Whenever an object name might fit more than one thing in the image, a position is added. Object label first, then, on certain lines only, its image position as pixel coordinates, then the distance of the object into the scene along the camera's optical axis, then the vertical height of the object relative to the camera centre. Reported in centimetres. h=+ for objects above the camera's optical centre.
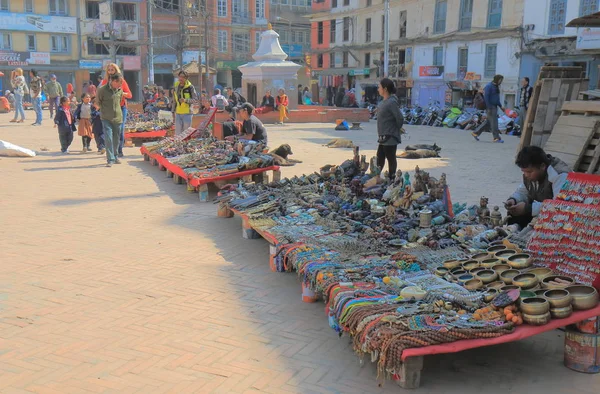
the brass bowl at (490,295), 400 -128
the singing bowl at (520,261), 442 -117
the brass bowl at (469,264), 454 -124
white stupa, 2400 +58
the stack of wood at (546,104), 1032 -24
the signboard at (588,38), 2086 +165
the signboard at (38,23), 4248 +401
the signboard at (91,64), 4484 +135
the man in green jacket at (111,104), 1196 -36
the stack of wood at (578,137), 860 -66
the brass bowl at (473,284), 425 -128
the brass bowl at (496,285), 413 -125
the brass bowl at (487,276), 428 -124
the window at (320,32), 4825 +400
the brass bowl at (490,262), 450 -121
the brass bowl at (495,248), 475 -117
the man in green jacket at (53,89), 2212 -19
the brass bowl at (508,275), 421 -122
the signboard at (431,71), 3369 +86
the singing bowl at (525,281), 405 -121
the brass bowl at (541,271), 423 -119
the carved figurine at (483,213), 585 -114
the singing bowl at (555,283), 396 -119
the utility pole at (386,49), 3092 +185
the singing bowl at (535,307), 368 -123
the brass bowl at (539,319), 368 -129
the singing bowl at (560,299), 371 -120
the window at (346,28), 4441 +398
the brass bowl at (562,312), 371 -126
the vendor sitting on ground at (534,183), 536 -78
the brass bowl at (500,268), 438 -121
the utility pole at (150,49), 2969 +164
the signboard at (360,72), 4200 +98
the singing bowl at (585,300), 376 -121
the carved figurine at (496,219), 571 -114
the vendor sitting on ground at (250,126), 1071 -67
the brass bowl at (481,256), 465 -121
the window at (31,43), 4328 +267
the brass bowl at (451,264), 467 -126
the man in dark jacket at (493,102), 1652 -35
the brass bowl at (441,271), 460 -130
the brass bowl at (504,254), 454 -117
